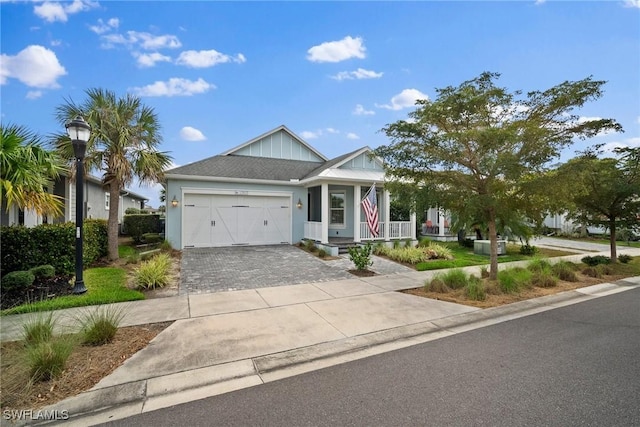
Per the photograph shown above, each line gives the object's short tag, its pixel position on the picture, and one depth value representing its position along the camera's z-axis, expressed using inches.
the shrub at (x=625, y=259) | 446.9
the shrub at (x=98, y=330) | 157.0
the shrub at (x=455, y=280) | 286.4
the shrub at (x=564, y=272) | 333.4
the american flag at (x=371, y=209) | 426.9
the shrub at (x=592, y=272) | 355.2
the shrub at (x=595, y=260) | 415.6
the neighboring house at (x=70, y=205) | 391.2
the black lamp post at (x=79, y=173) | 248.5
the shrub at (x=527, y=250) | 536.4
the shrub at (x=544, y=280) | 303.7
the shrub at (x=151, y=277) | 277.7
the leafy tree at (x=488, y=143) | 260.1
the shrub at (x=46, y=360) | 123.1
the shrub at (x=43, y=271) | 276.5
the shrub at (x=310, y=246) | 504.1
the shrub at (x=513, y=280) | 274.5
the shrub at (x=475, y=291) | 253.4
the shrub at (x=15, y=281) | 250.7
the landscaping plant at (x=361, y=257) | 357.7
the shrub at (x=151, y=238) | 601.6
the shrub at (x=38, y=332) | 145.4
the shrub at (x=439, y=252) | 464.1
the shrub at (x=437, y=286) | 277.0
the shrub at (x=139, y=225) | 645.5
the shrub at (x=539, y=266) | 332.3
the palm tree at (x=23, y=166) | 192.7
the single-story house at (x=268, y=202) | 502.6
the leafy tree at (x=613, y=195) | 378.9
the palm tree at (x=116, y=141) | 367.9
